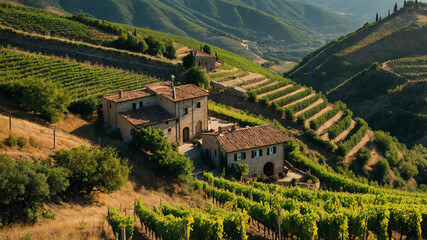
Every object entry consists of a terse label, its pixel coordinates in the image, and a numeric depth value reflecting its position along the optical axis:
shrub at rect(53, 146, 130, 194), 26.89
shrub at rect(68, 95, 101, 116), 40.91
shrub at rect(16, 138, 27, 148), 29.30
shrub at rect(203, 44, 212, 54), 74.88
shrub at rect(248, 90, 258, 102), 58.03
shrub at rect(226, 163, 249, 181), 37.91
